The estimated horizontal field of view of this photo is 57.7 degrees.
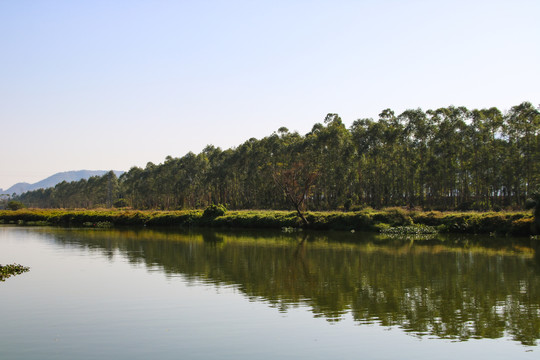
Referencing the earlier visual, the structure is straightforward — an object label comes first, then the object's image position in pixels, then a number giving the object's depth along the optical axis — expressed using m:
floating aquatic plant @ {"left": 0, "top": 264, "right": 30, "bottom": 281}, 24.45
